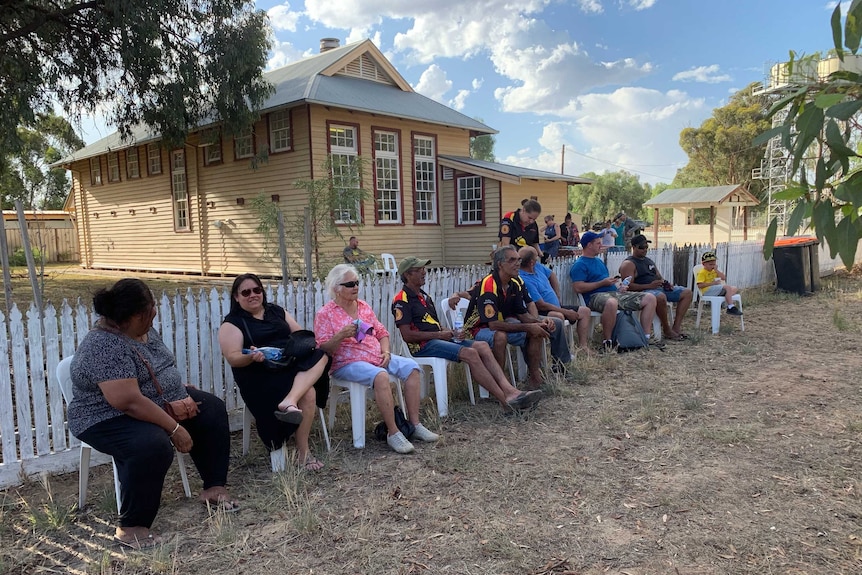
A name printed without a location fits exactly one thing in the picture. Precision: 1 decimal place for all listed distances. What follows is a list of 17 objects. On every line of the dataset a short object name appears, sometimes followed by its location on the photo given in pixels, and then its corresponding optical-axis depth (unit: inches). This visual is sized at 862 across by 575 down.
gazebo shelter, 1183.6
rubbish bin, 432.1
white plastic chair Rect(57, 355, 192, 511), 129.6
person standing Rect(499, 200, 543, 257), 286.0
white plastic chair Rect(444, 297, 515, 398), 209.6
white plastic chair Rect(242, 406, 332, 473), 161.2
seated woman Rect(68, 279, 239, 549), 114.7
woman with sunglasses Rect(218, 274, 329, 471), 146.1
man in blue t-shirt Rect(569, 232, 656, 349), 271.9
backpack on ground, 269.1
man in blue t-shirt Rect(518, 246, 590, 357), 245.3
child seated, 318.3
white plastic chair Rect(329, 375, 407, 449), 163.5
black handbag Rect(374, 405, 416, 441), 167.9
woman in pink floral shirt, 160.9
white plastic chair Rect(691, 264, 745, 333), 311.1
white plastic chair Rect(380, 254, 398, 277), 480.1
